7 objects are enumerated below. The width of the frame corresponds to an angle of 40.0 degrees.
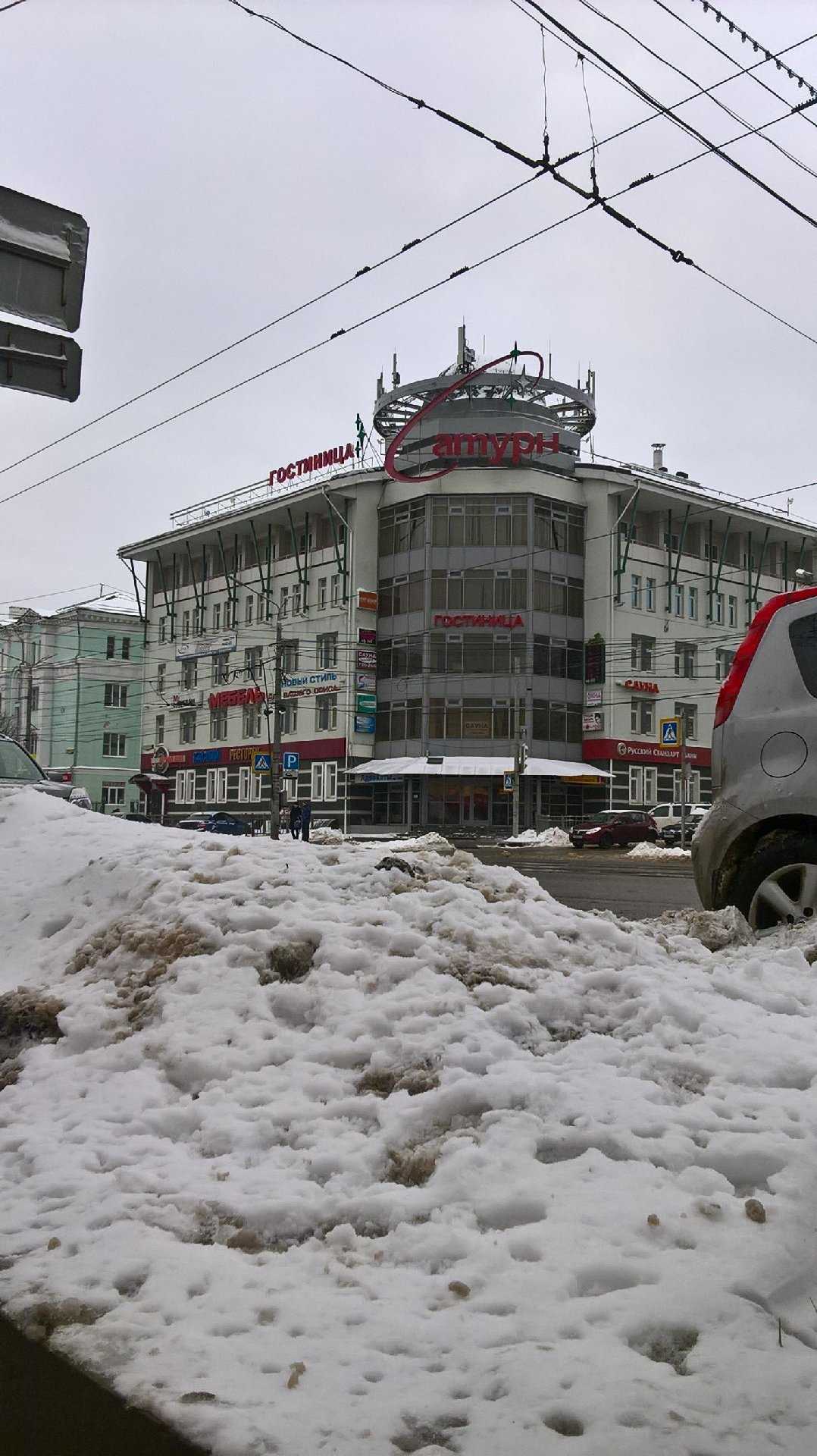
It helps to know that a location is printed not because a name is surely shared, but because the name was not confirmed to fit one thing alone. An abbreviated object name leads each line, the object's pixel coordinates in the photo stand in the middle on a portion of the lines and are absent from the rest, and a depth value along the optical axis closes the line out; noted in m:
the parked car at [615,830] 38.78
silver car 5.35
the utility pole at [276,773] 32.06
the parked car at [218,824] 43.84
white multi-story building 51.22
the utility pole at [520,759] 42.72
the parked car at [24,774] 12.06
